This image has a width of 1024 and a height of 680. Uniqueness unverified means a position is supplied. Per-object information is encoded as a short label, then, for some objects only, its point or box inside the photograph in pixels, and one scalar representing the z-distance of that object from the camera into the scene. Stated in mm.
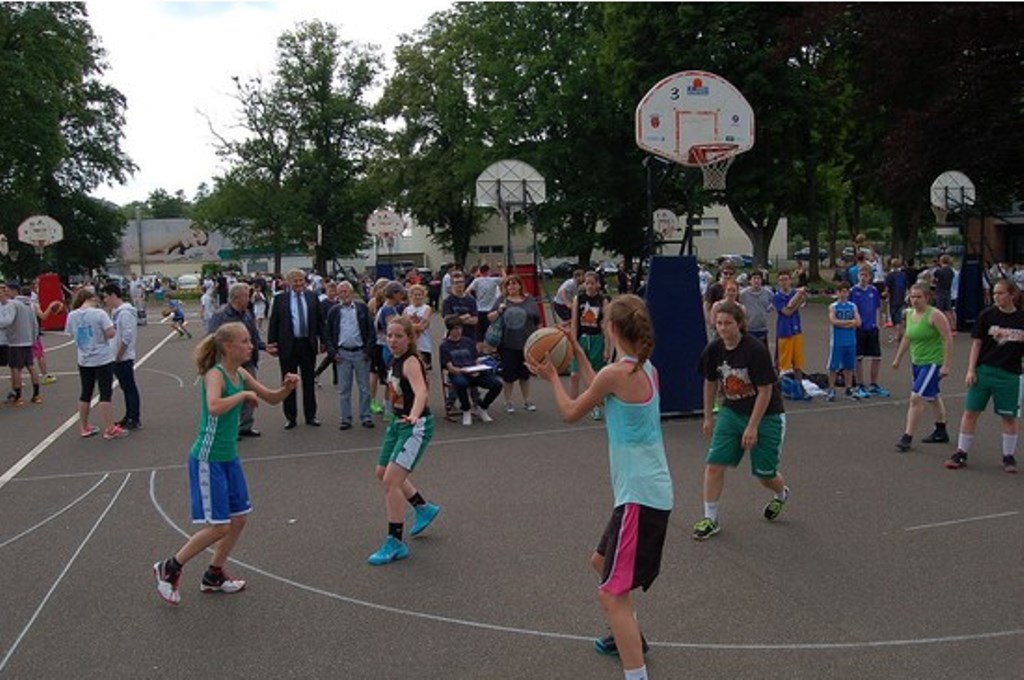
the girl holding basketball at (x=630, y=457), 4254
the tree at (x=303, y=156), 58125
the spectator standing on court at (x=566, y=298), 15320
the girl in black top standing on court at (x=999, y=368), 8258
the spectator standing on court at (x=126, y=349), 11453
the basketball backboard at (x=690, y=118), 12391
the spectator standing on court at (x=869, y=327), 12961
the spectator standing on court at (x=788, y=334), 12828
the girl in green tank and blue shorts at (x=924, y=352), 9203
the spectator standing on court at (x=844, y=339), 12555
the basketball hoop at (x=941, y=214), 23553
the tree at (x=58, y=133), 37844
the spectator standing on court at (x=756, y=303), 12586
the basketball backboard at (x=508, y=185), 23000
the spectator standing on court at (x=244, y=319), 10578
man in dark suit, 11562
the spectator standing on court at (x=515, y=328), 12219
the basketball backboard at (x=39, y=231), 34344
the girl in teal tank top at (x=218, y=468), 5680
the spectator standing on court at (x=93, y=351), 11125
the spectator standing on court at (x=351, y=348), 11562
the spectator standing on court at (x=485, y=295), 15555
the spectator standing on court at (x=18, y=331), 13859
